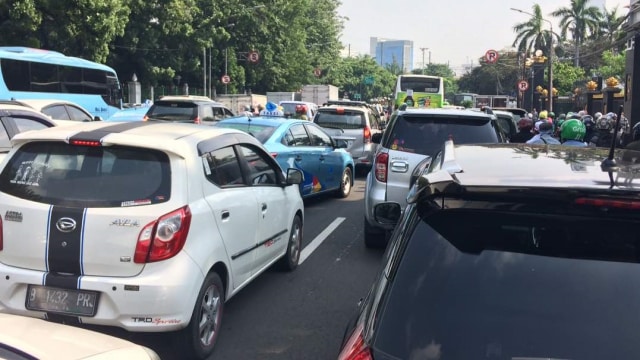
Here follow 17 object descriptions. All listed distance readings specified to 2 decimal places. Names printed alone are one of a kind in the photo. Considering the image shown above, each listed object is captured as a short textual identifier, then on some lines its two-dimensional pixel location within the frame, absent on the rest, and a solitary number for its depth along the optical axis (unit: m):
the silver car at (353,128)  14.60
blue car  9.69
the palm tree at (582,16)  68.94
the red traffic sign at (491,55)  48.21
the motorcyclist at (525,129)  10.82
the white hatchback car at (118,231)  3.94
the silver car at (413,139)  7.13
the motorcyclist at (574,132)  8.15
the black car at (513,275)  1.98
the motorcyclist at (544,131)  9.04
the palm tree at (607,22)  69.31
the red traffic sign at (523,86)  40.31
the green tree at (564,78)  62.19
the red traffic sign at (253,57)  48.48
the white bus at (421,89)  30.70
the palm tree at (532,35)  70.94
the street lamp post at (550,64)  35.38
